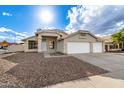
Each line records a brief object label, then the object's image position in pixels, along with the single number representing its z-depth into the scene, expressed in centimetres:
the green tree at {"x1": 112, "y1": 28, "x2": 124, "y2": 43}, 1484
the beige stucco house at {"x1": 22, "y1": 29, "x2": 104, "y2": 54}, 1087
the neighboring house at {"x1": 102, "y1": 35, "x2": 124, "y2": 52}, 1581
